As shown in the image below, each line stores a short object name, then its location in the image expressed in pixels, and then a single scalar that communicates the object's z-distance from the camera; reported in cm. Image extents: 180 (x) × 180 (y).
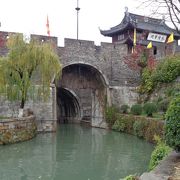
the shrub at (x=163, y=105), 1267
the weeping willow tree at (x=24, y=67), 1157
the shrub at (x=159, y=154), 603
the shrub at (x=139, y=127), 1223
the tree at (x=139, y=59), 1669
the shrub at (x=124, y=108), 1527
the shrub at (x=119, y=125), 1412
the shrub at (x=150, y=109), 1255
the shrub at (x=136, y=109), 1377
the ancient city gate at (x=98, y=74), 1576
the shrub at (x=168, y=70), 1419
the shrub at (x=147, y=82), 1545
